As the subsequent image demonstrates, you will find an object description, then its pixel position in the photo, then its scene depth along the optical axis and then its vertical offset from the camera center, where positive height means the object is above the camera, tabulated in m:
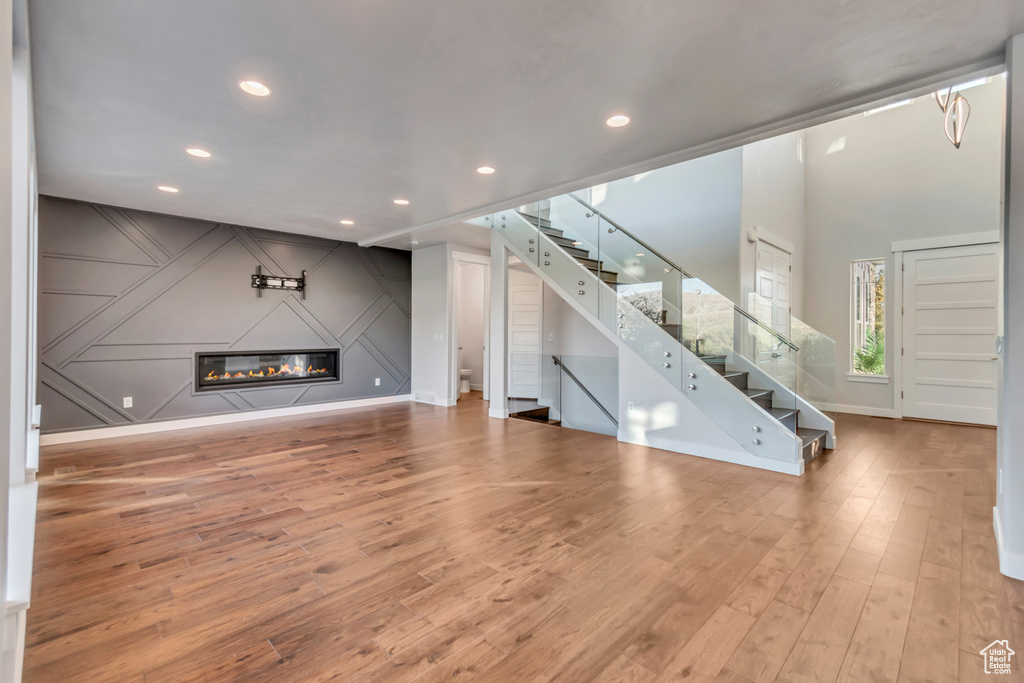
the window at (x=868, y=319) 6.84 +0.40
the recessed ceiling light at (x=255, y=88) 2.69 +1.47
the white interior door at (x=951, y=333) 5.94 +0.17
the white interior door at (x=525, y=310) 7.64 +0.54
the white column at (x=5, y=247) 0.88 +0.18
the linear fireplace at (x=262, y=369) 6.07 -0.40
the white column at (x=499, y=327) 6.42 +0.21
